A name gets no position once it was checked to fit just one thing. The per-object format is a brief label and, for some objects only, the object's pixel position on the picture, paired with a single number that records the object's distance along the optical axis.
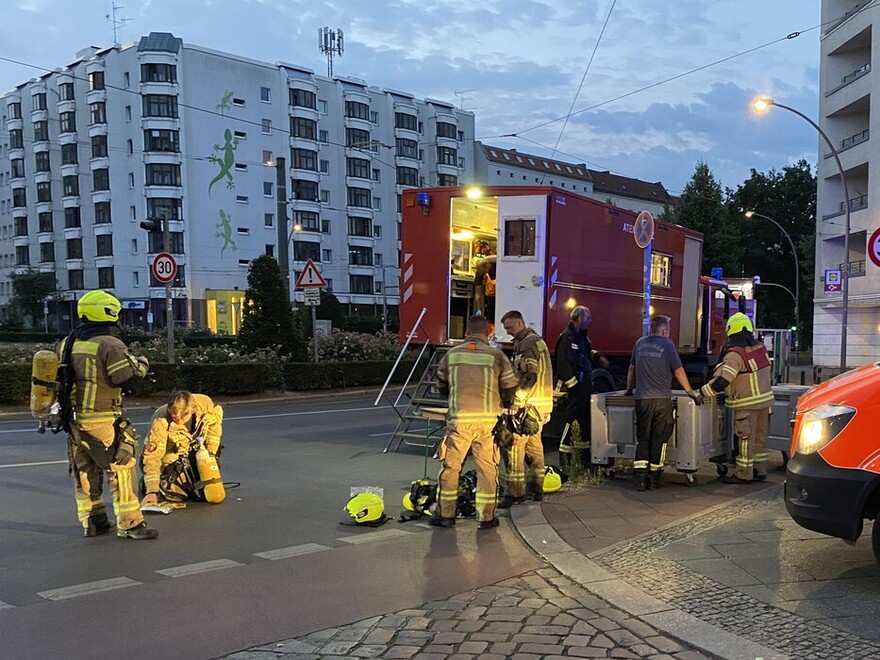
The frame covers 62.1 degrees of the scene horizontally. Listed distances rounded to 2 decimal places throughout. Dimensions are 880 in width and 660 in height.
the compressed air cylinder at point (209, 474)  7.16
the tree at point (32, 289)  57.41
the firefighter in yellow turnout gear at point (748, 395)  7.68
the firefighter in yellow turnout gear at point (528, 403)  7.02
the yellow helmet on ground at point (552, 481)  7.28
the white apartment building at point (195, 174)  54.66
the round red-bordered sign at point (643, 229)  8.95
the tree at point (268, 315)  19.27
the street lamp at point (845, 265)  20.52
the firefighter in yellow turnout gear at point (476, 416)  6.16
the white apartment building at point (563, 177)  76.56
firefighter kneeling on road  6.93
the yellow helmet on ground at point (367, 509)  6.32
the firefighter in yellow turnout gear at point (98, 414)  5.81
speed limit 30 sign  16.06
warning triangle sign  17.66
